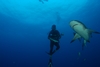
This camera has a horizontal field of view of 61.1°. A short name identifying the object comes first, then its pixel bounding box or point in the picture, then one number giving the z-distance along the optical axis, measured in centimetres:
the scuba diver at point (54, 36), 522
